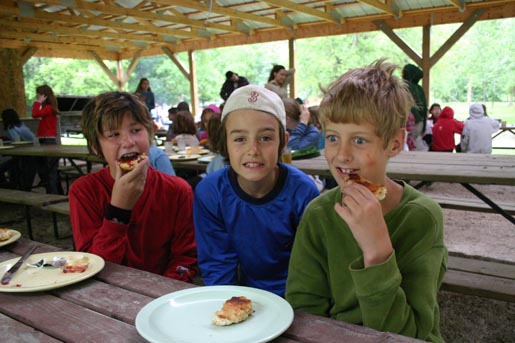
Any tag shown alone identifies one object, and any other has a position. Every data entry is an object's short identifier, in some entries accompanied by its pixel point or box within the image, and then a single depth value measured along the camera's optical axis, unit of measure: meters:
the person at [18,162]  6.40
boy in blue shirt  1.68
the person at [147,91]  10.03
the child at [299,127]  4.18
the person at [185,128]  5.63
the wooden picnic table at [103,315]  0.97
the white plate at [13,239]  1.69
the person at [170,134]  6.63
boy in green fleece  1.05
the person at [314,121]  5.02
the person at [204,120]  5.70
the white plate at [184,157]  4.40
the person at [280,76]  6.24
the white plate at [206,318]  0.94
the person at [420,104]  5.61
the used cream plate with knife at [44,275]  1.23
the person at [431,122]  7.35
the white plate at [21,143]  6.73
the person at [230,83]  7.52
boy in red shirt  1.81
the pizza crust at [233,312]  1.01
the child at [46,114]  7.61
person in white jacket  6.79
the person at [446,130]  6.99
